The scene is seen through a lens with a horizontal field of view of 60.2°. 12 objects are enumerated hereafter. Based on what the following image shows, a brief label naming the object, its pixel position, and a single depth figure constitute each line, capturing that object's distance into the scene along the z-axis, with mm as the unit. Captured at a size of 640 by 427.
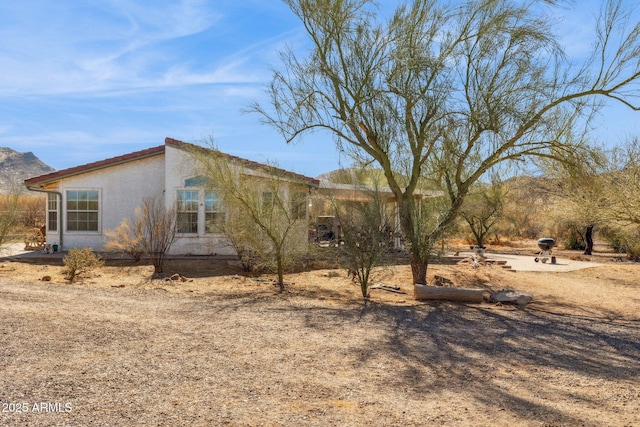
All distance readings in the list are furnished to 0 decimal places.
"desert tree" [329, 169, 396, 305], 11198
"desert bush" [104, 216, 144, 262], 15562
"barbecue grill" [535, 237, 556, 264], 21953
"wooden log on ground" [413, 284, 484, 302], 11586
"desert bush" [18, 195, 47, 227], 30650
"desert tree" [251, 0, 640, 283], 11438
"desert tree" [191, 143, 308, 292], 12578
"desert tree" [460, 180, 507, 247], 25627
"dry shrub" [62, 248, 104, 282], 13203
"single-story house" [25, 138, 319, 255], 19031
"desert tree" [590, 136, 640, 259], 15094
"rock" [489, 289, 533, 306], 11789
